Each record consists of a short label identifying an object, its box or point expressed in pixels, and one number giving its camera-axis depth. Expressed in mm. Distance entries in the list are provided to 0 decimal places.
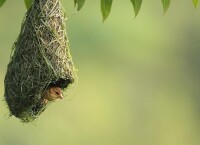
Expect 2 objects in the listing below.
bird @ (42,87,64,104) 5906
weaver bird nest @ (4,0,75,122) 5867
